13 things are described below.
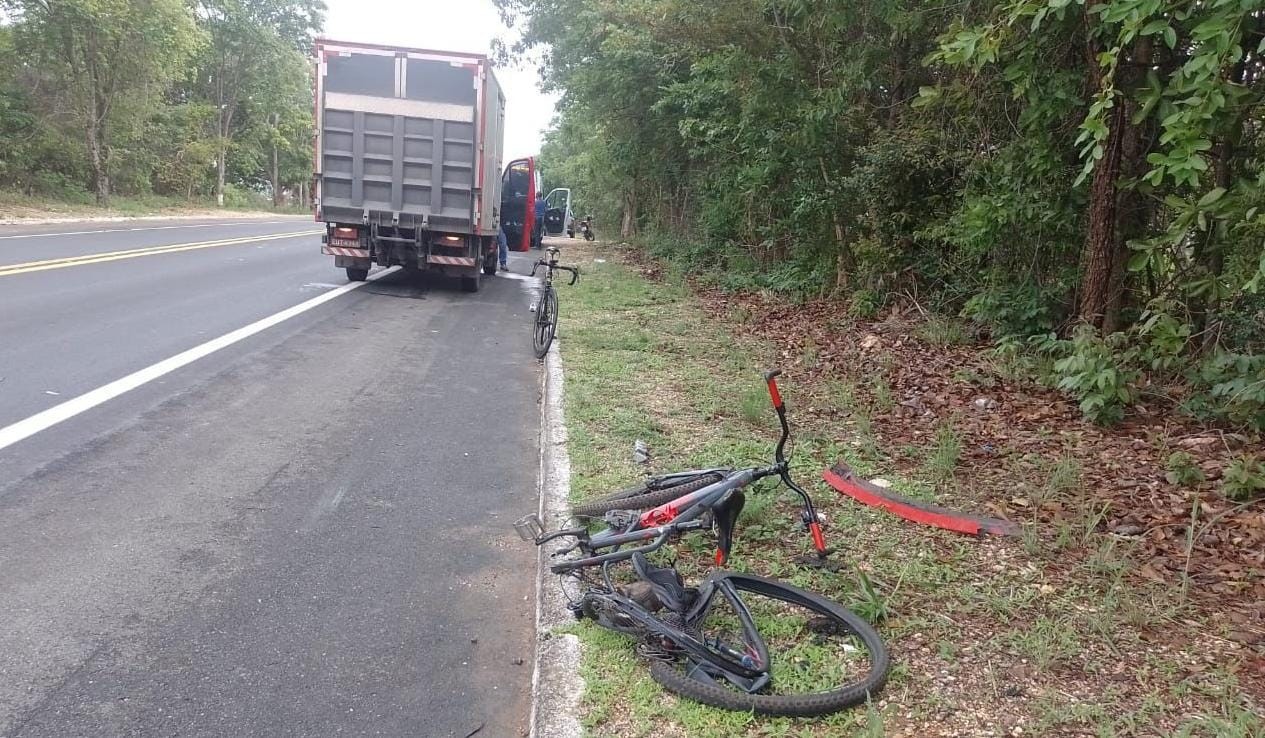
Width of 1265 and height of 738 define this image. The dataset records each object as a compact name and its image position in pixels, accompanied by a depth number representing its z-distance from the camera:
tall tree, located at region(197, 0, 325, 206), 45.85
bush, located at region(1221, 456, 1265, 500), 4.66
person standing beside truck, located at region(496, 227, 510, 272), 18.58
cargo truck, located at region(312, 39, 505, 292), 12.88
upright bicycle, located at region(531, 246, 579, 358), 9.55
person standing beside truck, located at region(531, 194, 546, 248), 28.29
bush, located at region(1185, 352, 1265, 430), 5.23
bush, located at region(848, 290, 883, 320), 10.90
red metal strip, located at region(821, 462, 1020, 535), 4.65
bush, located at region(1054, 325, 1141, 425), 5.98
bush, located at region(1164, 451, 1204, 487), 4.98
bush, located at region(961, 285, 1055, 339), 8.15
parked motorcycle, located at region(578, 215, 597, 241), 37.34
